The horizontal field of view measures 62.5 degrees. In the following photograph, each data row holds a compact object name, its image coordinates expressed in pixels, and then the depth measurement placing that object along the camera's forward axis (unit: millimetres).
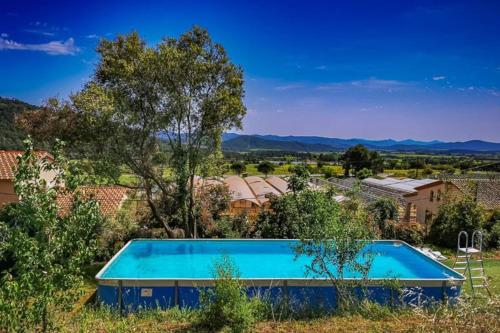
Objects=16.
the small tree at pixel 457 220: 17547
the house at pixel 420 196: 23297
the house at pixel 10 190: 20156
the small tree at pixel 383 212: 17897
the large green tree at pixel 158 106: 12672
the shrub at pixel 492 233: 17516
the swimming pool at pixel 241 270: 9148
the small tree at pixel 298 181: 16234
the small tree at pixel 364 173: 54756
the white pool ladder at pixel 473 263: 10281
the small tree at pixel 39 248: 4016
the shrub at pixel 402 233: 17562
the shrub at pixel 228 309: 5426
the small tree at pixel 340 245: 6859
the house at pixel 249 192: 20491
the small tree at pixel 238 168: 66000
